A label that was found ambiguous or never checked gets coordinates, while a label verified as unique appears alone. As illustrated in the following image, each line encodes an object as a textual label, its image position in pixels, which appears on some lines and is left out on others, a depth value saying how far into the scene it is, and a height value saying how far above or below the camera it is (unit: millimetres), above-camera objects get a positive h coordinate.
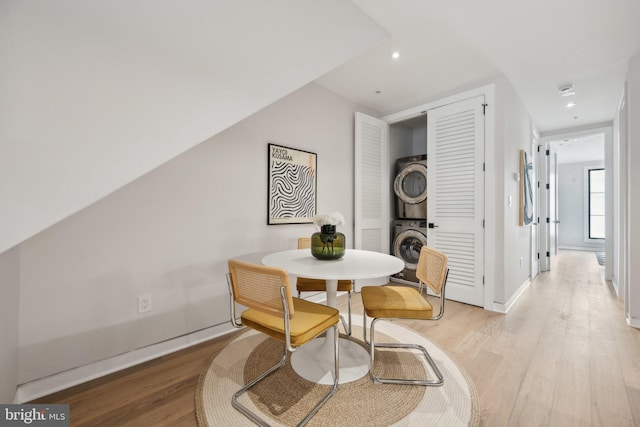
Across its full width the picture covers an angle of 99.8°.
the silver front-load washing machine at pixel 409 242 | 3459 -421
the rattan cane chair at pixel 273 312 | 1203 -548
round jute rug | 1282 -993
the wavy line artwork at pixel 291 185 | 2510 +248
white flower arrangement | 1757 -57
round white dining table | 1404 -328
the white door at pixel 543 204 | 4520 +90
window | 6844 +131
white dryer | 3428 +302
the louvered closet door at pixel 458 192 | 2818 +195
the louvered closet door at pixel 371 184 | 3270 +328
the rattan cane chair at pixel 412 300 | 1525 -554
